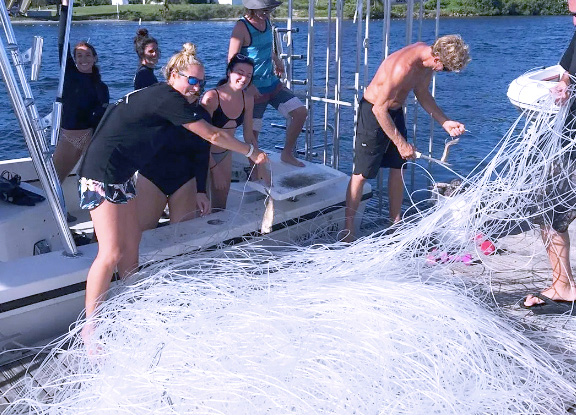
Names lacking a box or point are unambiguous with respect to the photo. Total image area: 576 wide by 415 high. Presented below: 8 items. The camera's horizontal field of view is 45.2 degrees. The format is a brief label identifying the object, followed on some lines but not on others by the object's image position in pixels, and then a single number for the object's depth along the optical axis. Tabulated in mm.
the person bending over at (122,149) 3207
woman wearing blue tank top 4887
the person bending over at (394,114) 4129
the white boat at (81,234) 3467
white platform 4398
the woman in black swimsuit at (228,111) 4066
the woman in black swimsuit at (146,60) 4754
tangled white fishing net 2562
